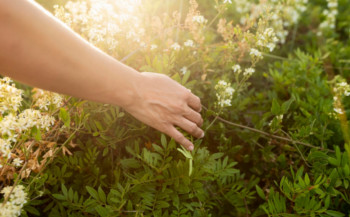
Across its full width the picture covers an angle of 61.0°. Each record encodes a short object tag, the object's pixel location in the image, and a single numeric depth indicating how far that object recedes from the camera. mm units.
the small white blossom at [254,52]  1354
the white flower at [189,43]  1479
